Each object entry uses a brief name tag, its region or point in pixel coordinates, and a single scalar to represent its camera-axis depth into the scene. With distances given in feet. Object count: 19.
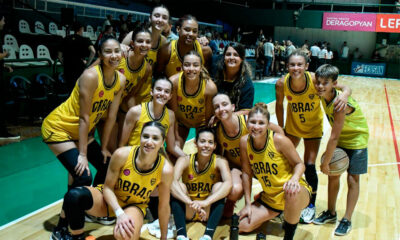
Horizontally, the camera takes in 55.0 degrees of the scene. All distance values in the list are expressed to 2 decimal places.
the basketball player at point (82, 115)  9.11
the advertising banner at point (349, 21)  57.41
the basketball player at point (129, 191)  8.07
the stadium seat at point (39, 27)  30.26
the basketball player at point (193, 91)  10.48
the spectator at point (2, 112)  16.51
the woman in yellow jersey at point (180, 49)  11.37
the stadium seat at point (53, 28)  31.53
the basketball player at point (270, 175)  9.21
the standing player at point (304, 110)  10.75
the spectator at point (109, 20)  32.85
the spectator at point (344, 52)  62.80
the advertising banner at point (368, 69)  60.44
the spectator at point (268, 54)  44.91
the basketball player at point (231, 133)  10.11
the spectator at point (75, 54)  19.54
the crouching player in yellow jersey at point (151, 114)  9.84
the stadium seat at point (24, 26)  28.71
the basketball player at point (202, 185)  9.50
